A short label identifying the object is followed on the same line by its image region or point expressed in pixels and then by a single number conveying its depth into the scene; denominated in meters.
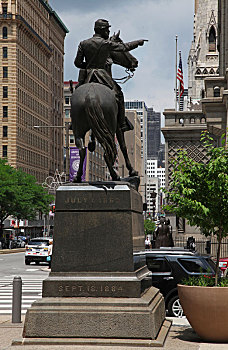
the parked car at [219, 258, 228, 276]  20.21
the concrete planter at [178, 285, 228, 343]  9.70
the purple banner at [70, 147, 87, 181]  31.40
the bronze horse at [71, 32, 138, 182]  10.55
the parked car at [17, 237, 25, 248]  80.62
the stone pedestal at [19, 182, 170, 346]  9.23
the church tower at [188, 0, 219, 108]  62.06
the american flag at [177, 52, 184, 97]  46.31
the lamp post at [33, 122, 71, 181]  32.42
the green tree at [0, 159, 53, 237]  76.50
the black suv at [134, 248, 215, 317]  15.27
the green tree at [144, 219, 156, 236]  97.81
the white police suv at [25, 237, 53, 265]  40.56
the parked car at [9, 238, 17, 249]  74.72
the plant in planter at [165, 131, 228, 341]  9.91
